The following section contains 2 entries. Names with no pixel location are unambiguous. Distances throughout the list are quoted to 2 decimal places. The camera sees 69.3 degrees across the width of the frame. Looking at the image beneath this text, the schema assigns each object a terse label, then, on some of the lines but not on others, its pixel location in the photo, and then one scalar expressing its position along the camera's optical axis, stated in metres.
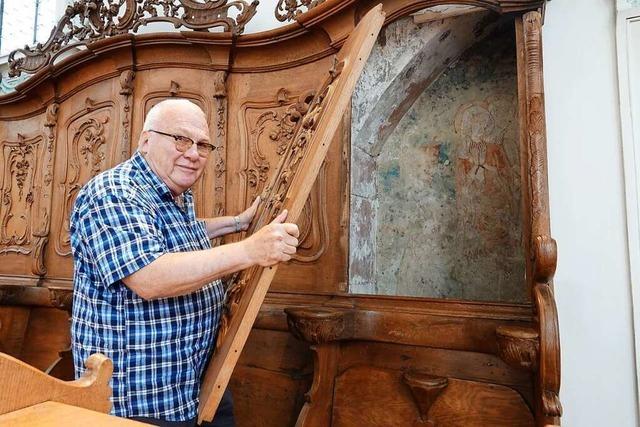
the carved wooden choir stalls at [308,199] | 1.73
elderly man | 1.25
